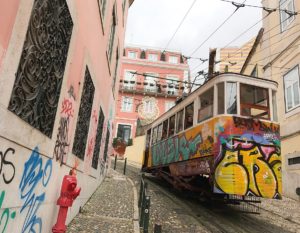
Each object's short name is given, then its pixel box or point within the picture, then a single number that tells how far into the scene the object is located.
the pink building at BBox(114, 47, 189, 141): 33.19
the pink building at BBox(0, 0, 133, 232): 2.51
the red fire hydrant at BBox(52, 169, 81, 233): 3.88
